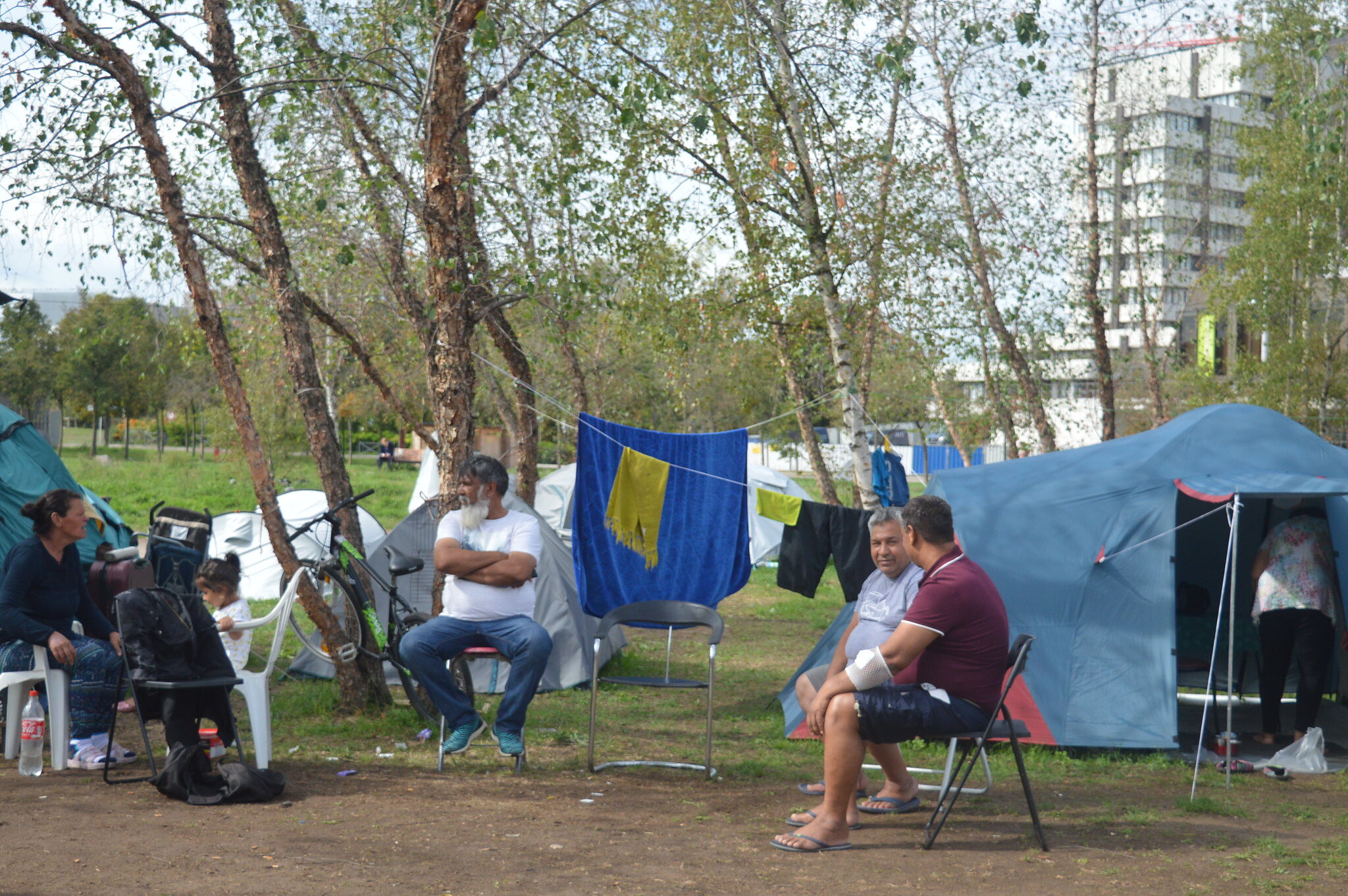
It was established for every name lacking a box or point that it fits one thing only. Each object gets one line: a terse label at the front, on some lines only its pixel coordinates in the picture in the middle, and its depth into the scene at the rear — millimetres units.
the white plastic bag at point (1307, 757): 5602
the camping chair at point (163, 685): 4535
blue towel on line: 6723
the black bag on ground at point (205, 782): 4500
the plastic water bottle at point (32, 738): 4844
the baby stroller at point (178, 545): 7180
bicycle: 5883
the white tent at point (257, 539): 10297
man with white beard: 5066
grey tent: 7367
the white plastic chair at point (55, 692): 4977
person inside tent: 5871
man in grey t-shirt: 4621
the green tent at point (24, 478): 6844
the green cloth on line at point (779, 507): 6875
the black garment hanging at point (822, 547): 7020
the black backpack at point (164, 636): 4562
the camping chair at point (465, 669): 5145
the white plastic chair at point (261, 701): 4926
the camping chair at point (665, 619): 5227
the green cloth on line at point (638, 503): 6656
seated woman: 4953
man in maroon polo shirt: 4012
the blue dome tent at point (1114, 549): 5742
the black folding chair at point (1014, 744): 4070
